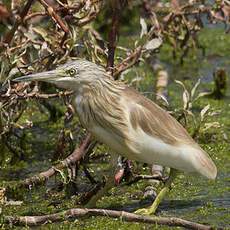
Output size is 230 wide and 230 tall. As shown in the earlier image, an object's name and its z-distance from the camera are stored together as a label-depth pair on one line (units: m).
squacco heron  7.77
